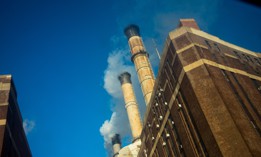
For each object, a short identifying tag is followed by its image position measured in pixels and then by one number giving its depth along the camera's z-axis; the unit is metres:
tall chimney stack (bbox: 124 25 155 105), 40.31
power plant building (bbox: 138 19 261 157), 15.90
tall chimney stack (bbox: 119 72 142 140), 42.03
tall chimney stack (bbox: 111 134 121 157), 55.07
